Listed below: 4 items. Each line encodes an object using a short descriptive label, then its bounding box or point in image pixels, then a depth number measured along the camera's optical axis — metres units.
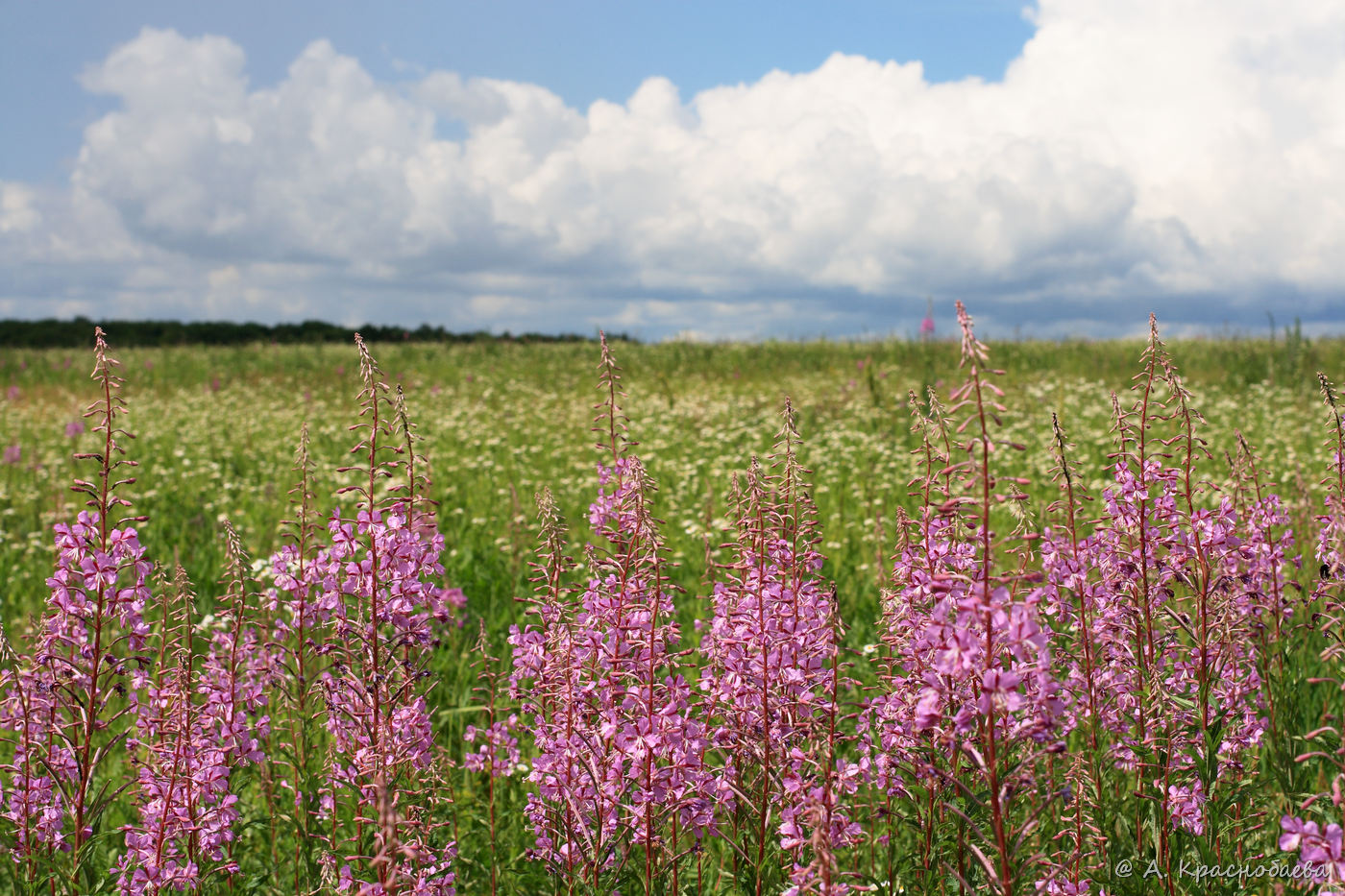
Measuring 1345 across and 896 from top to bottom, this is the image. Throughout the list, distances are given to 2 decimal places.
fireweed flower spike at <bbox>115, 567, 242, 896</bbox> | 2.63
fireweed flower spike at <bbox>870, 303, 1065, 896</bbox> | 1.54
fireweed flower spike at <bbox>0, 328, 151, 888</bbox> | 2.50
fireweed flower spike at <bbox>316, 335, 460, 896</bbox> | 2.38
